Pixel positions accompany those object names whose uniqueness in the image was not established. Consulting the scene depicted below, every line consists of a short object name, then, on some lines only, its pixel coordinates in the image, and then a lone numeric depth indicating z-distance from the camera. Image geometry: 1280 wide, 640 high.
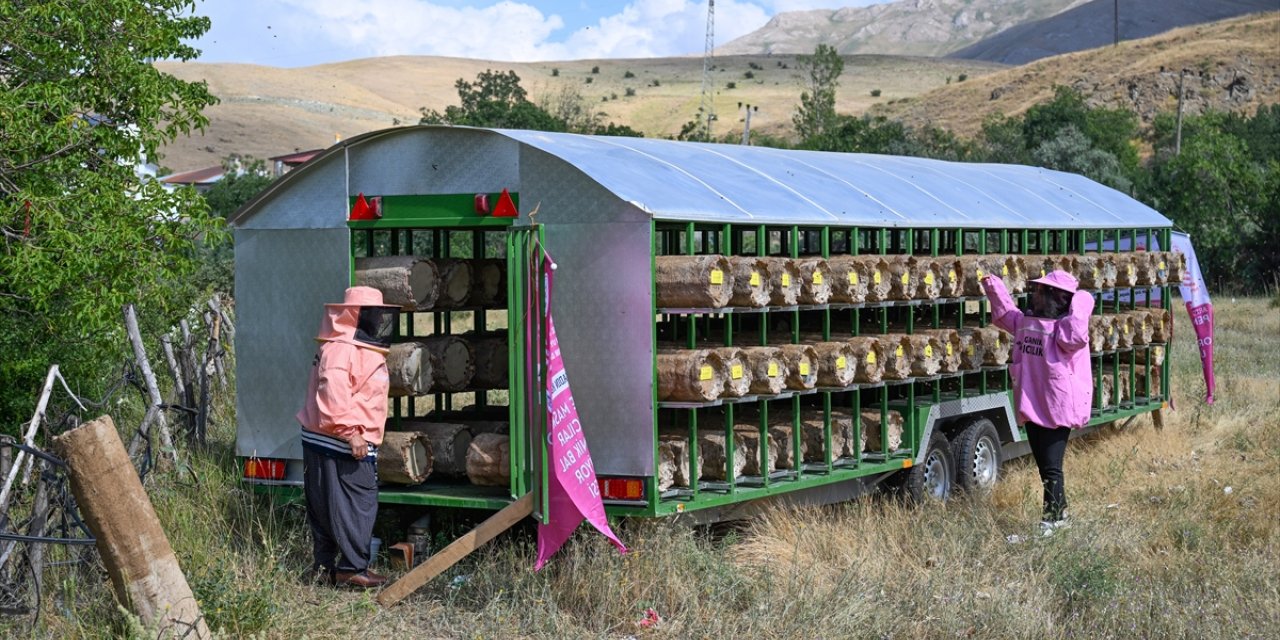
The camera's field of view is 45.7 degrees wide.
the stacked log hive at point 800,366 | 9.51
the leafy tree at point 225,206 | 28.64
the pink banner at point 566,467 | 8.16
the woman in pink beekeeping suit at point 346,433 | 8.38
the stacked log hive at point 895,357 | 10.62
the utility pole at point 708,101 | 102.97
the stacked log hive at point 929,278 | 10.84
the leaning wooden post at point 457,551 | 8.27
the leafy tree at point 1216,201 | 36.72
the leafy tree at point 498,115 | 47.79
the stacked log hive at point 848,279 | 9.97
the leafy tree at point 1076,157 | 45.97
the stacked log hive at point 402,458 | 9.09
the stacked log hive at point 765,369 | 9.21
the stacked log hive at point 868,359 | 10.25
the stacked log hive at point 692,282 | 8.61
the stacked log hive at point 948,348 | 11.39
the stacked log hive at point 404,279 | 9.13
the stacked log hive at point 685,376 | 8.53
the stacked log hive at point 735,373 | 8.82
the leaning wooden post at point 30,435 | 7.32
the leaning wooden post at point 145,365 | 10.47
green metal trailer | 8.46
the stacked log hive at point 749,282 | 8.99
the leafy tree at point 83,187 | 10.52
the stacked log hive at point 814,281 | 9.70
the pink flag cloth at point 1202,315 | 15.77
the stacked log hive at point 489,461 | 8.88
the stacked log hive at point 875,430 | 10.96
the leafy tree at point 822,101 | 60.84
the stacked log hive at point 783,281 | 9.30
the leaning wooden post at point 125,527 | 6.75
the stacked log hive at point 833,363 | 9.94
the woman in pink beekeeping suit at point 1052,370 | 10.38
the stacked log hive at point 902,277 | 10.56
